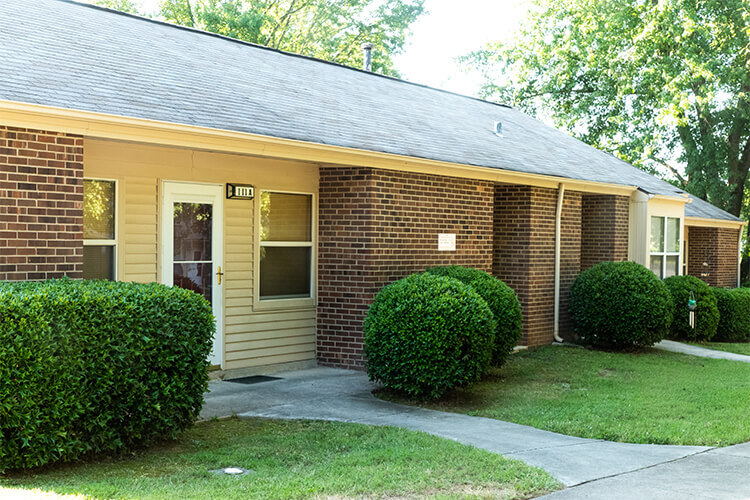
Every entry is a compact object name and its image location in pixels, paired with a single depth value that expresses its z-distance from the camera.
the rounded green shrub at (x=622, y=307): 12.94
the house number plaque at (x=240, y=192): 9.76
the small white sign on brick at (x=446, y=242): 11.59
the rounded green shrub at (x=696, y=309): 15.28
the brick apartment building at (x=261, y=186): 7.23
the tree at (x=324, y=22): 31.36
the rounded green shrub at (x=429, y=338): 8.48
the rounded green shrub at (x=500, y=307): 10.02
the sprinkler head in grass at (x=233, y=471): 5.72
